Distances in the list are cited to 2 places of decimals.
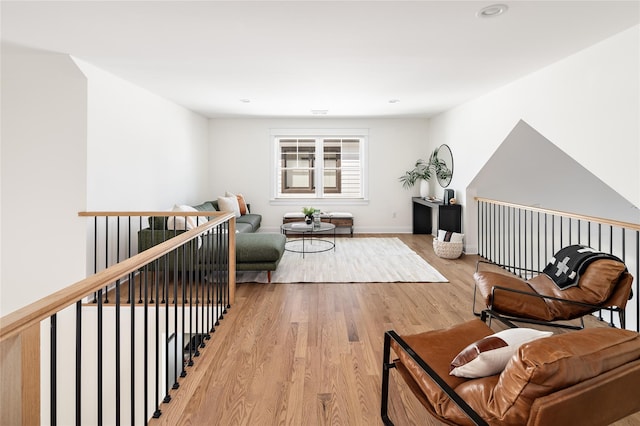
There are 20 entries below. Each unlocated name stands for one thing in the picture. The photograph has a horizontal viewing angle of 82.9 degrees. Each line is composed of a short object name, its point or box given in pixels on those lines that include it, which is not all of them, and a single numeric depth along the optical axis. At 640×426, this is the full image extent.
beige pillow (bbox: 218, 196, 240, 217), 6.37
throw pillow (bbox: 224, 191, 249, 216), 6.99
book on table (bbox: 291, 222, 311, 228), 5.68
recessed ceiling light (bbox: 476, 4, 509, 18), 2.53
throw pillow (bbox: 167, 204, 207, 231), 4.04
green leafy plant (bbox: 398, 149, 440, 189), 7.44
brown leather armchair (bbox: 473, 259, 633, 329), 2.40
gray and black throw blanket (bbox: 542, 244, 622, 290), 2.59
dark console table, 5.87
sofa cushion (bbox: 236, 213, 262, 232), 6.41
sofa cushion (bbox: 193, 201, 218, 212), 5.97
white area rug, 4.36
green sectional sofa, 4.05
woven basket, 5.36
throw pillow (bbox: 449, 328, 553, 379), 1.39
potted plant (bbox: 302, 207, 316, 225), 5.86
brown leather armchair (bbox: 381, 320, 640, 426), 1.10
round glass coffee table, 5.57
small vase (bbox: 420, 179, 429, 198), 7.29
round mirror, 6.45
